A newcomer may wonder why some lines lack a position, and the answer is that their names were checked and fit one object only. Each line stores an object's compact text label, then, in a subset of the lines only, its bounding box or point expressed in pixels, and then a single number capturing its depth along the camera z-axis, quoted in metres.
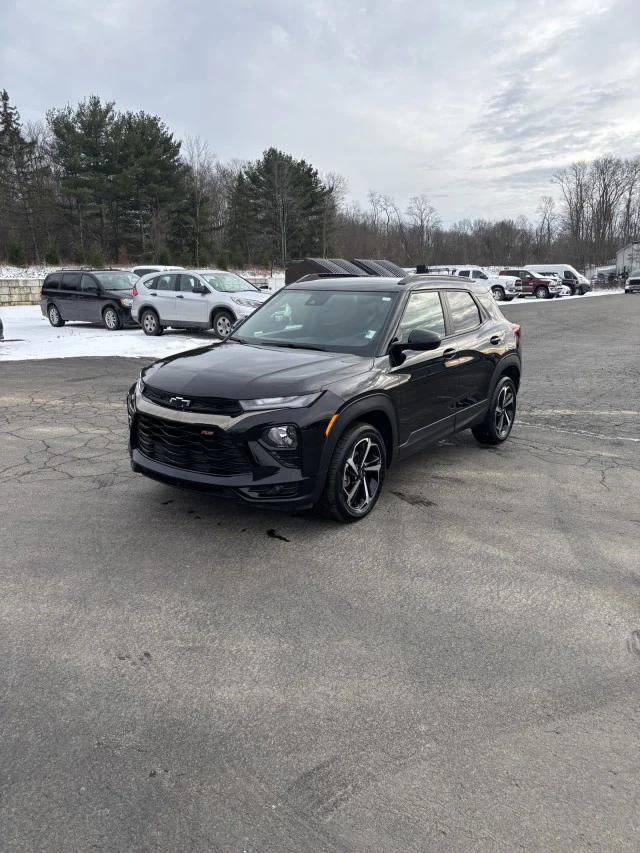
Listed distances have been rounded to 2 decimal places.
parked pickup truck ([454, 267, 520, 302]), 41.78
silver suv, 15.04
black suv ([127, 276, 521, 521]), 4.05
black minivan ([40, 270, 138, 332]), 17.48
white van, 49.84
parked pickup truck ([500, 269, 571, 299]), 43.53
